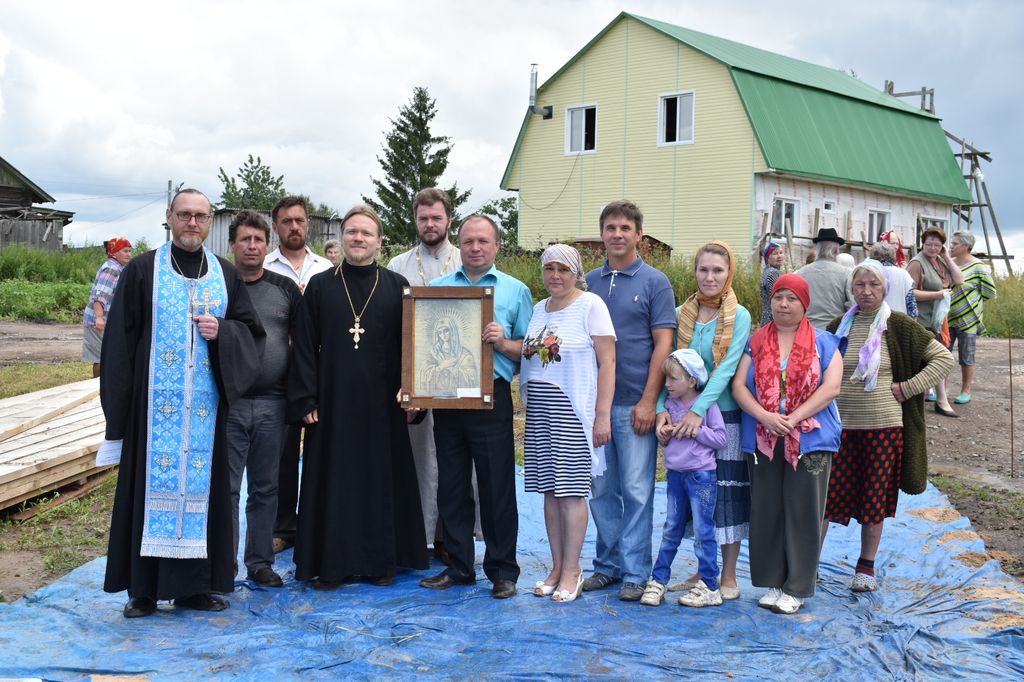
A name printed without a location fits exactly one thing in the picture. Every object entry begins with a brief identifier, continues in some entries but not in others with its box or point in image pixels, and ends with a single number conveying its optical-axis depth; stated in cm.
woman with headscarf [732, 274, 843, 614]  522
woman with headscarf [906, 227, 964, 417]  1012
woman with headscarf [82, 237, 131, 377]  968
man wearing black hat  910
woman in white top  539
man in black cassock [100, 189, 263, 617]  525
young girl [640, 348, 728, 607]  529
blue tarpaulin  454
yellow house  2494
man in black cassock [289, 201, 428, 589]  573
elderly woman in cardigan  556
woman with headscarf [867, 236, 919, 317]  806
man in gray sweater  573
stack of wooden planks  718
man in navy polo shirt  545
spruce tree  4884
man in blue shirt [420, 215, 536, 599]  561
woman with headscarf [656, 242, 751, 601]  532
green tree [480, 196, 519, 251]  4797
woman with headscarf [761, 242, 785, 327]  1120
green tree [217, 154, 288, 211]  5466
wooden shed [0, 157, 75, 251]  2908
